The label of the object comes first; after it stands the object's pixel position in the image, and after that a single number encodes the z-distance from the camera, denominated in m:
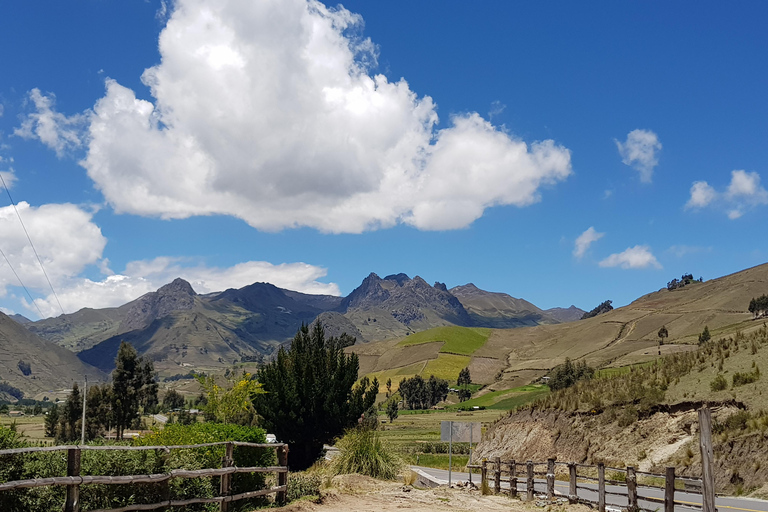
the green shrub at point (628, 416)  29.58
